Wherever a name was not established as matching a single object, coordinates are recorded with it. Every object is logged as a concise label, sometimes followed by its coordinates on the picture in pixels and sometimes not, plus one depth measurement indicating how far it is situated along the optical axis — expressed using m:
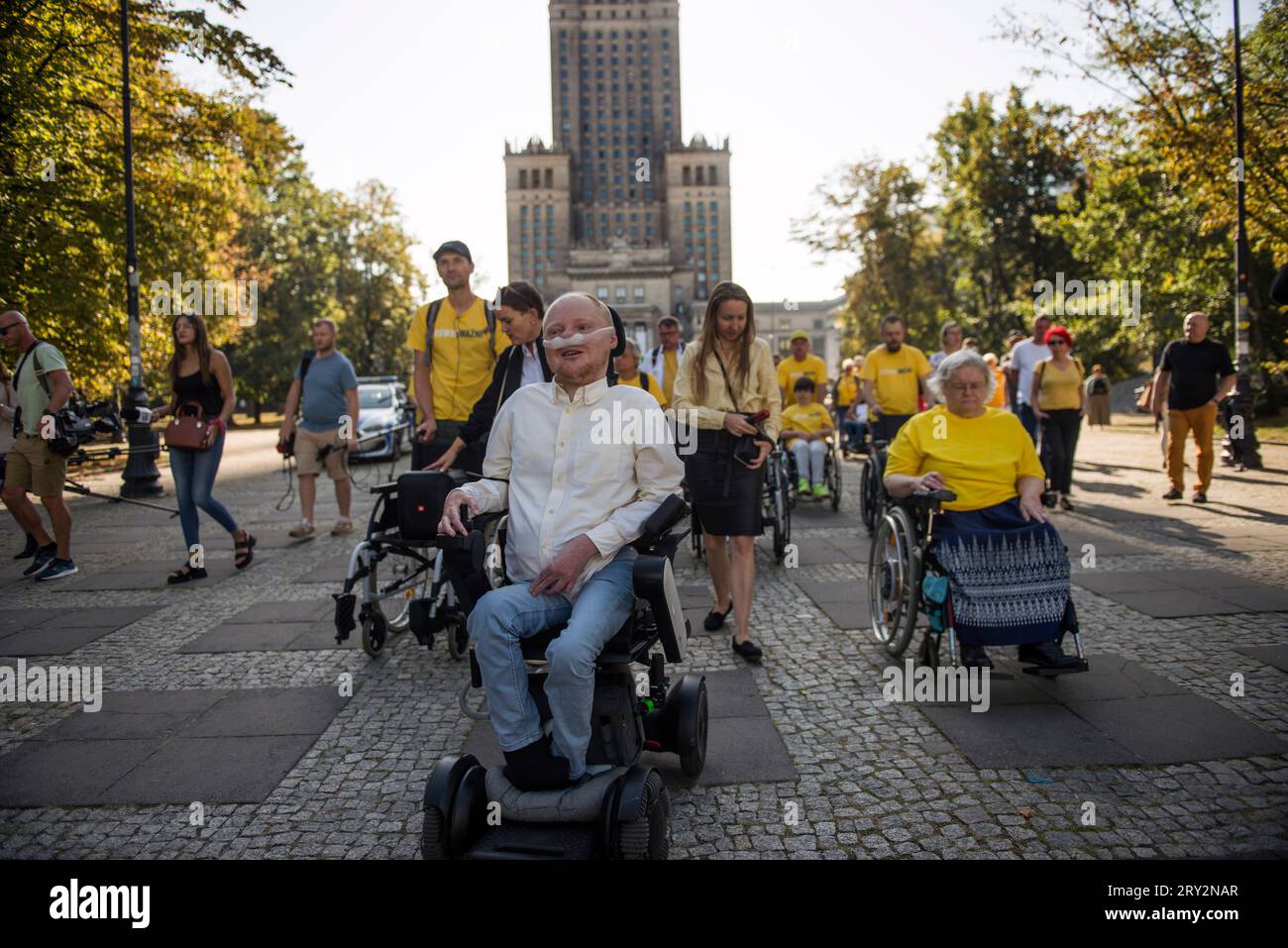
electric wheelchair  2.66
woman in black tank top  7.62
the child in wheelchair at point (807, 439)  11.12
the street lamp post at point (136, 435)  14.10
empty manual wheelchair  4.80
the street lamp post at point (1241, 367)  13.27
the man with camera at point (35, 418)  7.47
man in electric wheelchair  2.80
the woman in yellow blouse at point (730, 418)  5.12
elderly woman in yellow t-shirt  4.26
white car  20.00
